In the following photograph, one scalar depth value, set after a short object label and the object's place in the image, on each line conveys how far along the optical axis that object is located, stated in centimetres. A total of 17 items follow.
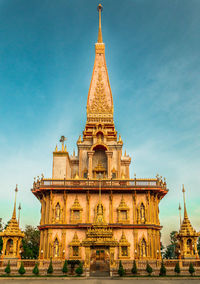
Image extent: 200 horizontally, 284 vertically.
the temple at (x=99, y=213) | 3325
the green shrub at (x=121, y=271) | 2497
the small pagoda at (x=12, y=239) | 3231
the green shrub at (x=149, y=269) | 2580
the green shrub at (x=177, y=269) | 2603
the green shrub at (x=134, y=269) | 2566
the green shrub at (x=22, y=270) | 2553
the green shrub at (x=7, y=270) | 2592
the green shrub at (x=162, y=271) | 2542
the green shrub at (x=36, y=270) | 2567
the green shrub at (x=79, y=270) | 2538
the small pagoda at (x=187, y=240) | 3316
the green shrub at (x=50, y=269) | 2583
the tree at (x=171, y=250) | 6744
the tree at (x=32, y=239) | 5613
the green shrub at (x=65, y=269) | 2586
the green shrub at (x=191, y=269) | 2584
